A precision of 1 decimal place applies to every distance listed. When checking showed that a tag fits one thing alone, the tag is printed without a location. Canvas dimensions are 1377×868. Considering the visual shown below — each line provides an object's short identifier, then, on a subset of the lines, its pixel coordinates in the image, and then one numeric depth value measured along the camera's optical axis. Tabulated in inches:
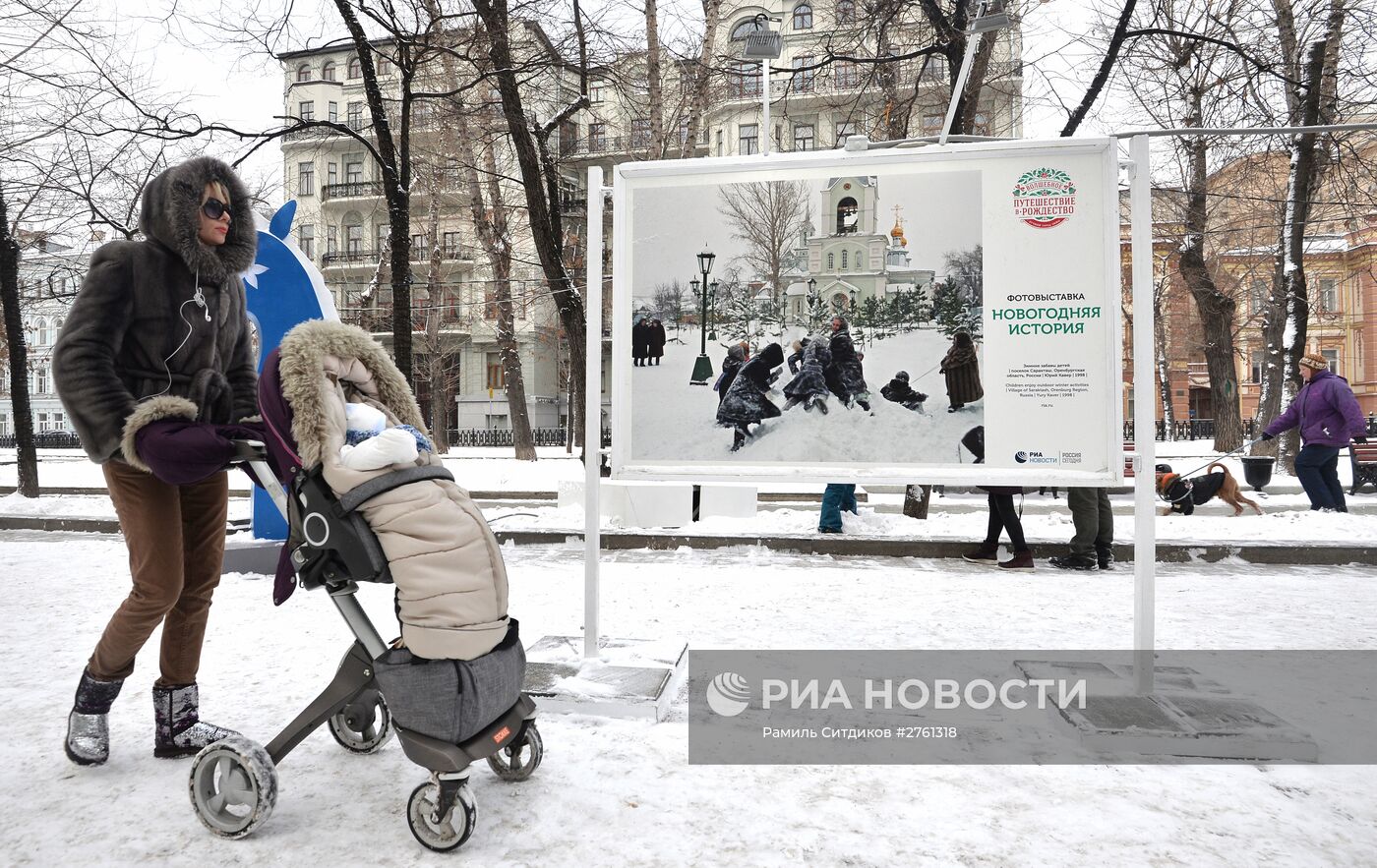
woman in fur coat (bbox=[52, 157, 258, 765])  105.3
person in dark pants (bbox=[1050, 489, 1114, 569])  267.3
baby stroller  90.5
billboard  142.8
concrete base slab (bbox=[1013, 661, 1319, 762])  118.5
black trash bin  538.6
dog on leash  408.8
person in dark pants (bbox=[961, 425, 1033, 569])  275.6
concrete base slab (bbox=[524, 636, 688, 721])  137.0
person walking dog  383.2
